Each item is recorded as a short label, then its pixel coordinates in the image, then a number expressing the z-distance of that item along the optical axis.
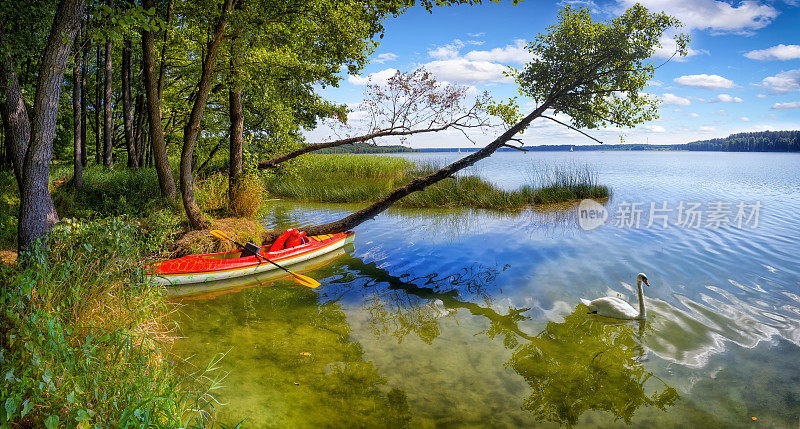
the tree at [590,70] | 7.75
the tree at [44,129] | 4.61
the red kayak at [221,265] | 6.86
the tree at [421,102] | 8.75
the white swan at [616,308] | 5.79
